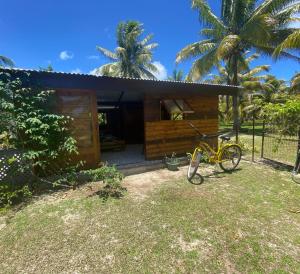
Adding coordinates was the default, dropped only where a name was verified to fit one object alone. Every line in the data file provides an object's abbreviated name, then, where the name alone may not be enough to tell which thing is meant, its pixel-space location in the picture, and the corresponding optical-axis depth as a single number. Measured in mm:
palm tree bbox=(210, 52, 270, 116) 20562
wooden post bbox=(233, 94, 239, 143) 12791
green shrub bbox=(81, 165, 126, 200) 4883
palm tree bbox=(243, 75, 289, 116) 19812
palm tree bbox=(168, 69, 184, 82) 30406
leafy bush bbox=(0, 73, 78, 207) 4621
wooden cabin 5445
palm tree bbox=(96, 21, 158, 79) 20547
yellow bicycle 5504
